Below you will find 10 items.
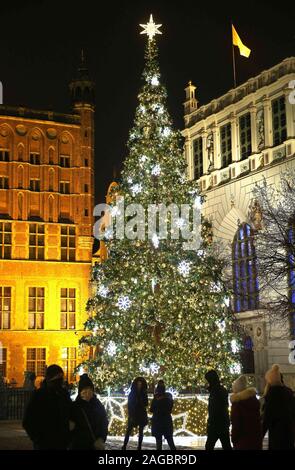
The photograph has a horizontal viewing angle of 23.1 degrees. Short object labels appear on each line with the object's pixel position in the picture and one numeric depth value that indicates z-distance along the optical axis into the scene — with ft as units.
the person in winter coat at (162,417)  43.19
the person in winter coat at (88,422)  23.27
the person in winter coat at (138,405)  45.16
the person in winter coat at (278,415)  26.99
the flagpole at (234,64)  118.33
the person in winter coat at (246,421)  27.17
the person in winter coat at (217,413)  33.94
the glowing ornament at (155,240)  61.21
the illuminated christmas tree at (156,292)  57.77
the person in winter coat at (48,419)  21.95
